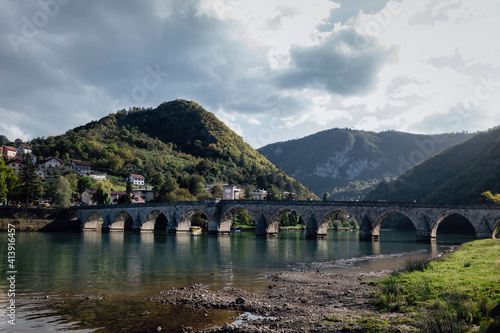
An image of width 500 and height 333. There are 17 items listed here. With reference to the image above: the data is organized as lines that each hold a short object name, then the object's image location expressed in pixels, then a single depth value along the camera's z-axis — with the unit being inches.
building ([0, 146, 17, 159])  4744.1
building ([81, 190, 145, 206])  3790.8
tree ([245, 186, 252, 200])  4446.4
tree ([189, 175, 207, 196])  4279.0
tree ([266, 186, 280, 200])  4174.7
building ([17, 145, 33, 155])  5036.9
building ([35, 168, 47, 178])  4102.1
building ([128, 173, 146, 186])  4687.0
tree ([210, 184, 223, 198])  4455.0
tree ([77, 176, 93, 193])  3944.4
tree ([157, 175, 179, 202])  3742.6
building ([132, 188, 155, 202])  4280.0
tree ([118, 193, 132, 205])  3506.4
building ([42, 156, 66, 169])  4500.5
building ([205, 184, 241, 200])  4397.1
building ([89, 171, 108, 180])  4352.9
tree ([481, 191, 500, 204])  3083.2
